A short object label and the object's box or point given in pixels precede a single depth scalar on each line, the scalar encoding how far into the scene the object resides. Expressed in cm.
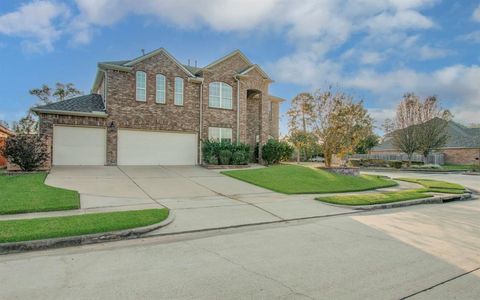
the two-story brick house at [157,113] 1753
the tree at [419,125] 3441
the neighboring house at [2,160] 1643
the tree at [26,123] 3005
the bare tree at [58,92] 3316
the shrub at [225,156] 1973
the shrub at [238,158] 2017
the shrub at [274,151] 2297
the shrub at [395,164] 3478
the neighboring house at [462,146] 3969
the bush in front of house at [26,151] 1386
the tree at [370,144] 4698
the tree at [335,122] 1933
